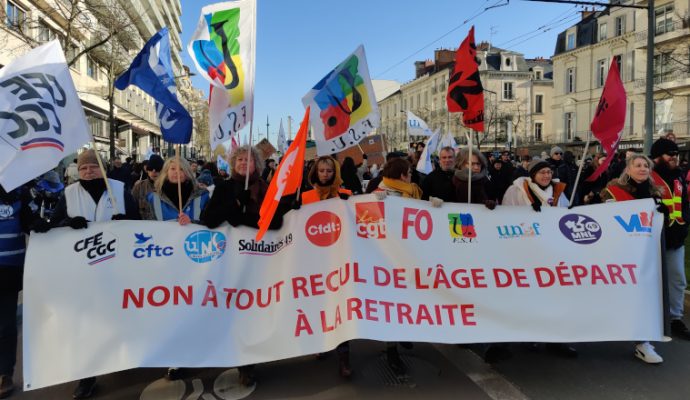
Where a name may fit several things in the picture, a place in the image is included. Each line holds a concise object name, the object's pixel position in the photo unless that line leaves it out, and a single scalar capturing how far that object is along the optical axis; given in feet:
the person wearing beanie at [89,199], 13.00
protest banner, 11.82
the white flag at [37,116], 11.54
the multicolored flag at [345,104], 18.31
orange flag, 11.76
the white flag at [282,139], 55.26
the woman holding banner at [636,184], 14.89
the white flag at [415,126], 48.70
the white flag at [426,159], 30.37
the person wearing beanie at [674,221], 15.48
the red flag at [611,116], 15.47
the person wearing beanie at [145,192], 15.01
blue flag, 14.03
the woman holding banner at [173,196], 14.55
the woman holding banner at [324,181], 14.71
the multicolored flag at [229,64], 15.40
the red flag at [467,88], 15.29
